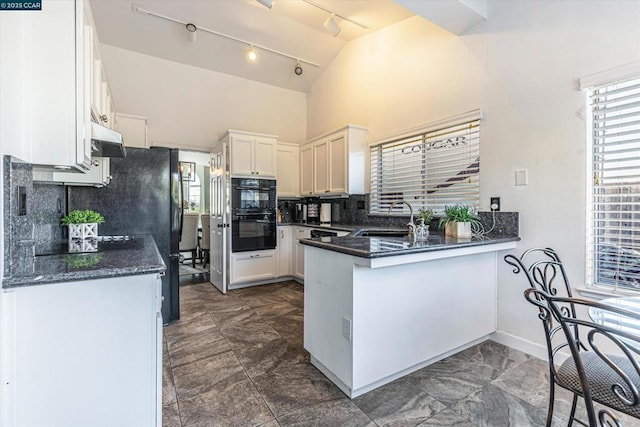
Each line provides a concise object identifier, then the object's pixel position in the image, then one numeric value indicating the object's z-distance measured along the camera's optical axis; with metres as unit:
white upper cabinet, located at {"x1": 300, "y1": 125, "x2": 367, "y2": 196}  3.98
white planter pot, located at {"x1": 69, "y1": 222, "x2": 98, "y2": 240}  1.86
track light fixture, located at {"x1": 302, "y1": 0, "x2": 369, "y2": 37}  3.53
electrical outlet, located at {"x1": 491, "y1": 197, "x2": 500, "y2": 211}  2.61
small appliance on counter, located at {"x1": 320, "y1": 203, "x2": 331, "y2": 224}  4.64
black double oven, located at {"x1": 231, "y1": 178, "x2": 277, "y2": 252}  4.13
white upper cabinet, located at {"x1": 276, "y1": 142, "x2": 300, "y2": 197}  4.91
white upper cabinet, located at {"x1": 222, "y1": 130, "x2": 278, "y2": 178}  4.12
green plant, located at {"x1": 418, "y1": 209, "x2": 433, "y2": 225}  2.74
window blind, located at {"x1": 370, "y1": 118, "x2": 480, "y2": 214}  2.86
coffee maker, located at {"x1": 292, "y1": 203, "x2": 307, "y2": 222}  5.12
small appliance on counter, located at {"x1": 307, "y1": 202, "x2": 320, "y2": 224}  4.85
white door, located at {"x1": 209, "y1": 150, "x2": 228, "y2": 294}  4.14
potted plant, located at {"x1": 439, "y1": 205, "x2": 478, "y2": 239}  2.50
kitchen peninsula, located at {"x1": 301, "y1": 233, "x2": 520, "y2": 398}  1.82
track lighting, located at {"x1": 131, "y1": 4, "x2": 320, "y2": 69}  3.48
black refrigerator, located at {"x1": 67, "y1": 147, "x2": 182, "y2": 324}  2.74
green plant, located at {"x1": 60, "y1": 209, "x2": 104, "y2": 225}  1.89
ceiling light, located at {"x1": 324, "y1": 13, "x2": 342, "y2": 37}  3.55
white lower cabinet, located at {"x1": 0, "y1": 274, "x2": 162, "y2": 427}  1.13
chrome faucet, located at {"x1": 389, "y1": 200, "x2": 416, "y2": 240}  2.33
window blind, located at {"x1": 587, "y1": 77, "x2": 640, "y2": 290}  1.92
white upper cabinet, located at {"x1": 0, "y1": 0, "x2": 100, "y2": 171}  1.17
